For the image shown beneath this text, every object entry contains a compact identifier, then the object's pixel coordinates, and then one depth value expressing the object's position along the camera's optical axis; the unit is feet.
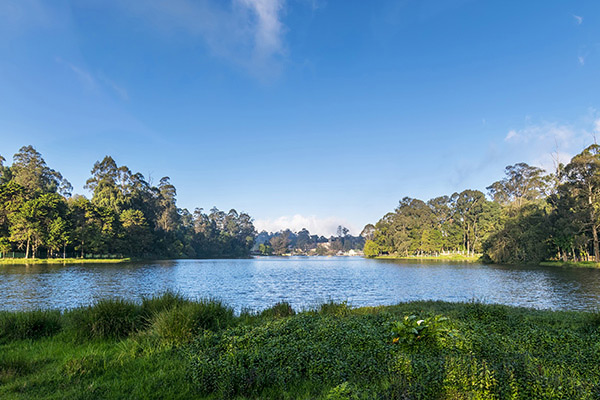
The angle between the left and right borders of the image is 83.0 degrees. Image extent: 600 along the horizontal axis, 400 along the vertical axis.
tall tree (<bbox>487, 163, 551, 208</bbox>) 249.57
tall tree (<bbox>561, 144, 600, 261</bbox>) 146.61
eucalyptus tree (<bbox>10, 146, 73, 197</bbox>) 221.05
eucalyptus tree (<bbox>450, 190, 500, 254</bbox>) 269.03
